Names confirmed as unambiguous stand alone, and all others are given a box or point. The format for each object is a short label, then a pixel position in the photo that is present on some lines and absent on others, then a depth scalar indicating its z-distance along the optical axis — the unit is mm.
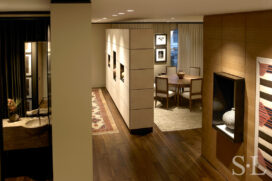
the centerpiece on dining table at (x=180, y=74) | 8859
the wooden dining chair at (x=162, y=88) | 8211
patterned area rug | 6562
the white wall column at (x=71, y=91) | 2172
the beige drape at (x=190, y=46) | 10719
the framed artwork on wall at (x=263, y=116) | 3193
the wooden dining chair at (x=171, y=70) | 10117
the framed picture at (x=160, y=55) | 10758
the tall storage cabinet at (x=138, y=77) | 6047
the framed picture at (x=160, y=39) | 10624
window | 10893
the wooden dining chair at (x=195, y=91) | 8117
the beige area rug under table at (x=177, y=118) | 6812
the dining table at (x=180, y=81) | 8336
